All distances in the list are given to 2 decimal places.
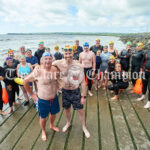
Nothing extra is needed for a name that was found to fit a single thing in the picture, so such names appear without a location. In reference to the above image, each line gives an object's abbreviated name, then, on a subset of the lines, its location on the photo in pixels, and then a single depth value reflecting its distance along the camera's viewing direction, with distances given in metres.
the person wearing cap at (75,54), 6.28
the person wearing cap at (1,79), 3.85
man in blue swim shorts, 2.56
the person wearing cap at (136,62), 4.88
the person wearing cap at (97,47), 6.28
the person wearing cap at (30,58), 4.88
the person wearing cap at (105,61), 5.50
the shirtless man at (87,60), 4.90
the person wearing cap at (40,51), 5.79
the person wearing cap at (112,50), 5.64
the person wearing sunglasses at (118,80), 4.82
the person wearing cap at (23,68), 4.17
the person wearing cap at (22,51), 5.07
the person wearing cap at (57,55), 6.16
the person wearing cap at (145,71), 4.18
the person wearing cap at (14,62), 4.30
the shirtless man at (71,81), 2.73
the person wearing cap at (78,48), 6.70
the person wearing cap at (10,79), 4.06
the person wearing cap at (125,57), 5.56
